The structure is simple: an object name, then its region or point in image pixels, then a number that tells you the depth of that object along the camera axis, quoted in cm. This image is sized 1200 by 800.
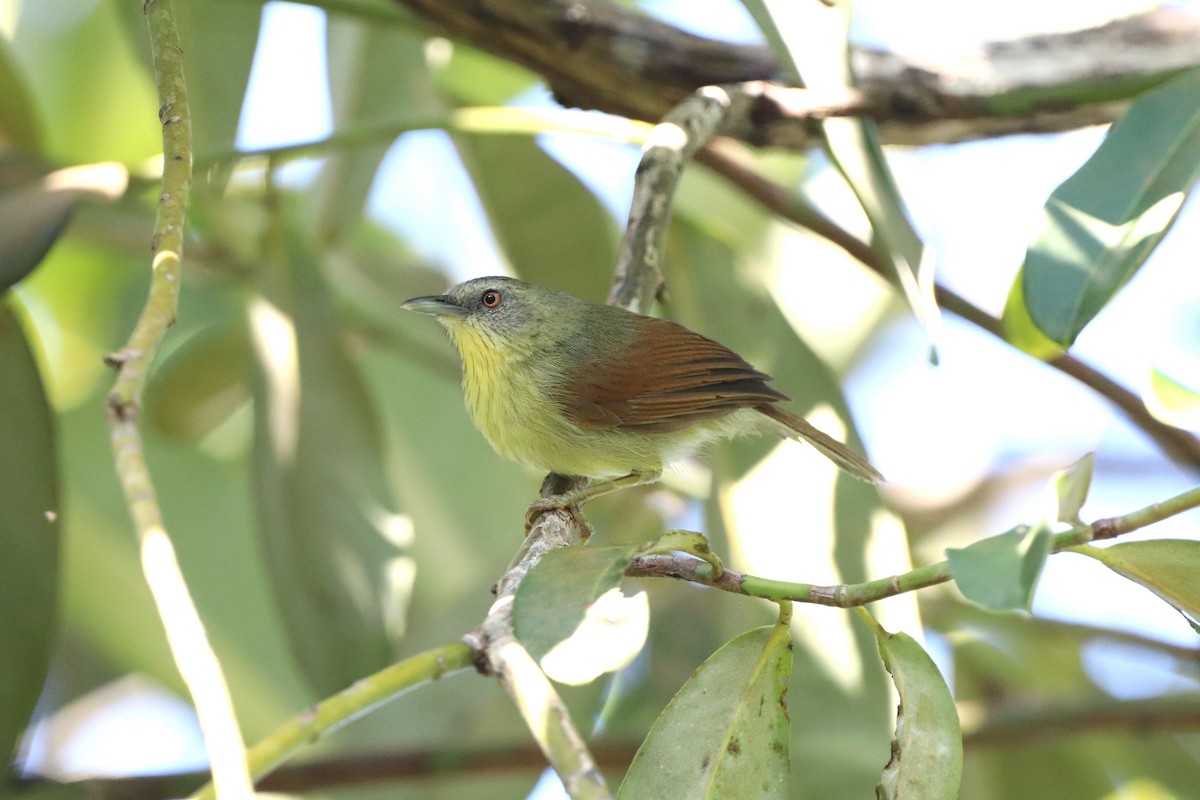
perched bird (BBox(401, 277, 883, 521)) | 697
